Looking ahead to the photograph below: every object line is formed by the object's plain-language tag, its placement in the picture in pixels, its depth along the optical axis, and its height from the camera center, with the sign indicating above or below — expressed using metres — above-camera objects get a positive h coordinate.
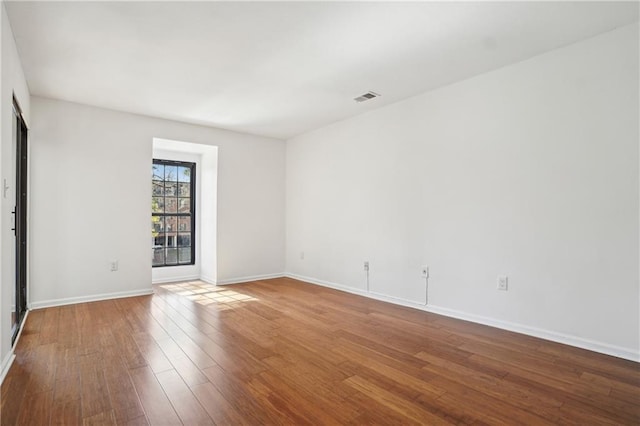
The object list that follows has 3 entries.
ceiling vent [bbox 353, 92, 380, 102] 3.77 +1.32
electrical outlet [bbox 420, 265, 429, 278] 3.69 -0.65
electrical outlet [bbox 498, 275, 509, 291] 3.07 -0.64
